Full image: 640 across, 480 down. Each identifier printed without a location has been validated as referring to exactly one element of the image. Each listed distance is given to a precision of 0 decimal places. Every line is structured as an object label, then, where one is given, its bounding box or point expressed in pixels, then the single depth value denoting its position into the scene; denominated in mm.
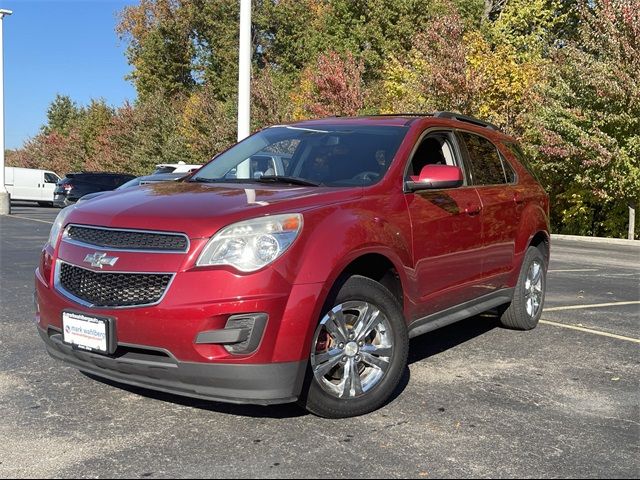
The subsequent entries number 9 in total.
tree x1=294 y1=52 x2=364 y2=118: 25031
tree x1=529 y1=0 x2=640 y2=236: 17016
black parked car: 26094
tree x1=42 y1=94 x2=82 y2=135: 80938
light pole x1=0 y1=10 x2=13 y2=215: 23562
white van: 34219
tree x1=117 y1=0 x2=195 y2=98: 51000
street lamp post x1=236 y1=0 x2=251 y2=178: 11555
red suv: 3234
